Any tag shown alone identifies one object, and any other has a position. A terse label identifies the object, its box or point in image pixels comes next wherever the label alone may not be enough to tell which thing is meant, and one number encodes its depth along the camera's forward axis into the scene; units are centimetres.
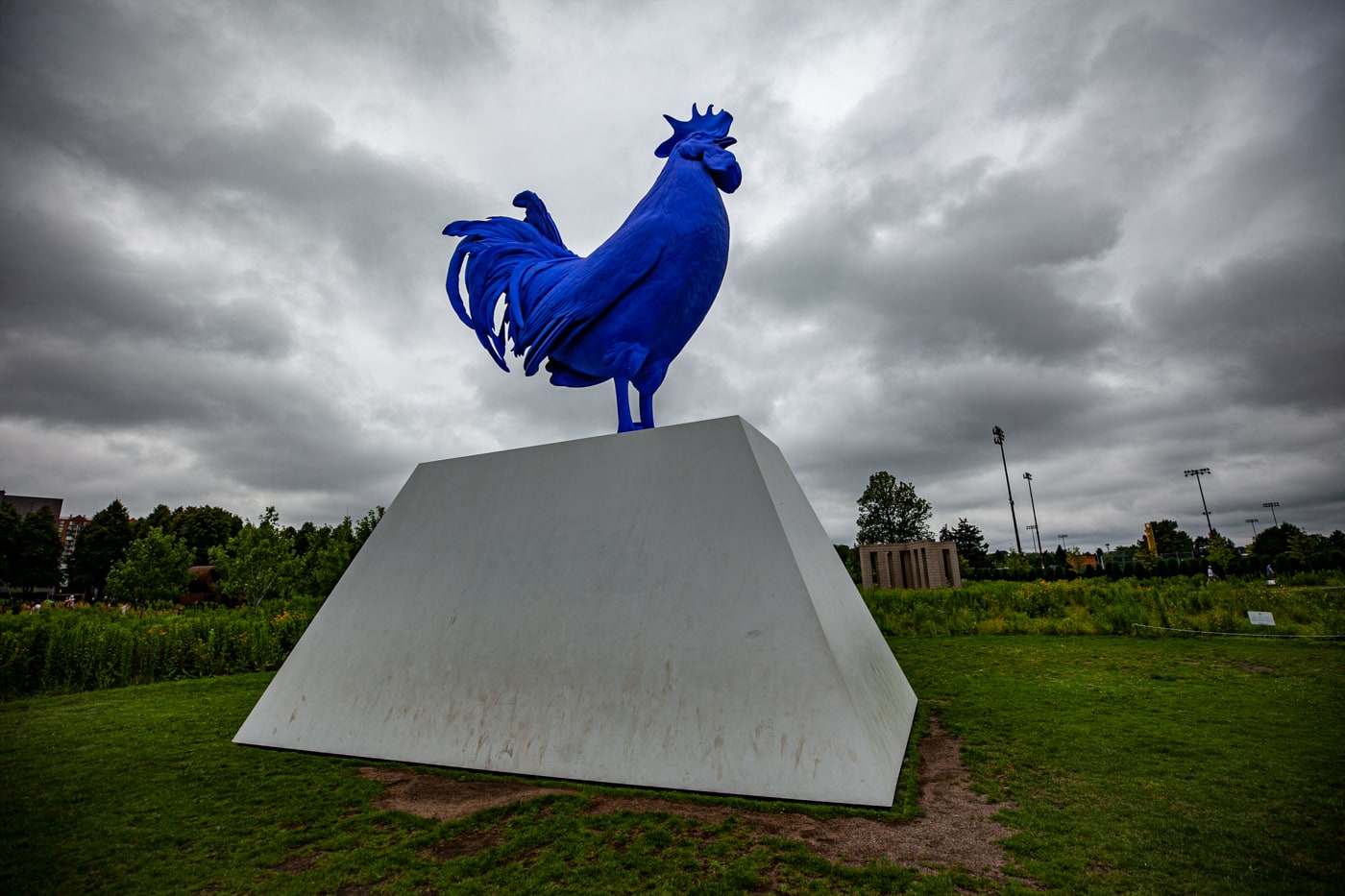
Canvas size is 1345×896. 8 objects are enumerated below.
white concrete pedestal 397
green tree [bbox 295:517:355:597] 2130
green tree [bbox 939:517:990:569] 4703
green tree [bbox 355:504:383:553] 2198
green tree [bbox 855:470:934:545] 4269
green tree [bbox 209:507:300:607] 2006
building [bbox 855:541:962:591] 2520
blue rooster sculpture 529
